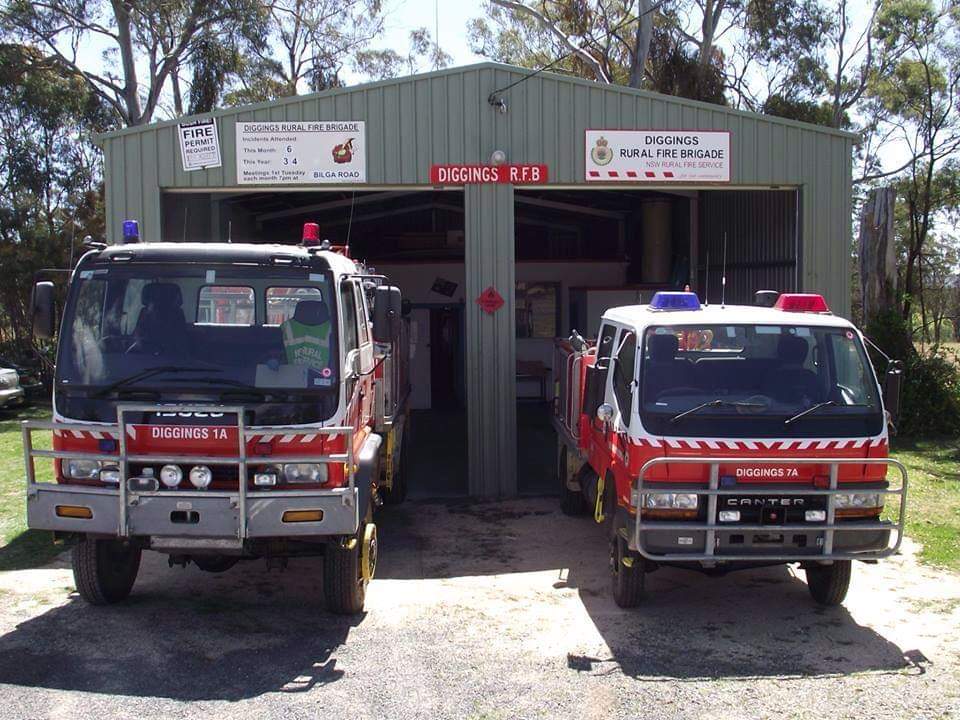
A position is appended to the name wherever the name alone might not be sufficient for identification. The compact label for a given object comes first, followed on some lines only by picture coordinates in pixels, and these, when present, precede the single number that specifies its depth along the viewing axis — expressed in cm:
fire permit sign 1085
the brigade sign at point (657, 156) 1112
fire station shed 1088
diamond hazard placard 1113
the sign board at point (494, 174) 1100
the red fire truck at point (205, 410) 593
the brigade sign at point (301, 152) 1088
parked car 1770
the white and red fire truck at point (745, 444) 620
